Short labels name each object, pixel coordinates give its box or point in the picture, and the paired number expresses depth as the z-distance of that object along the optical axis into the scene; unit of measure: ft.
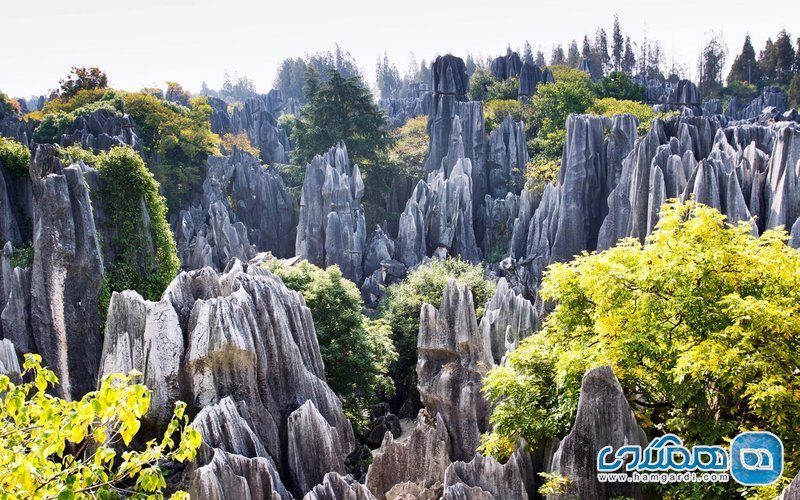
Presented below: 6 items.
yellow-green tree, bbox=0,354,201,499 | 16.38
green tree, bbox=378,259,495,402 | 78.74
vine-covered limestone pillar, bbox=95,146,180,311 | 58.65
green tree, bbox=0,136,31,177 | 63.93
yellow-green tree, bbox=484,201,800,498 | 27.66
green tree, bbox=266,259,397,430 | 62.18
